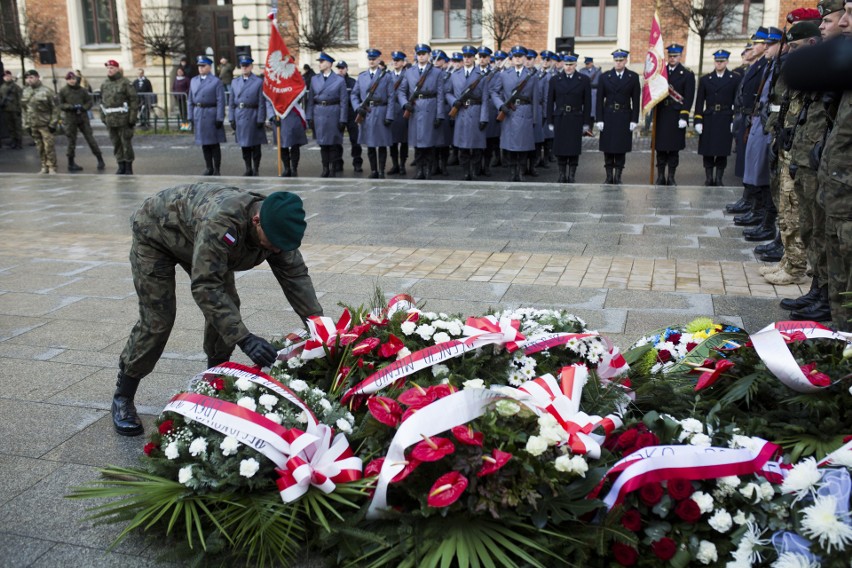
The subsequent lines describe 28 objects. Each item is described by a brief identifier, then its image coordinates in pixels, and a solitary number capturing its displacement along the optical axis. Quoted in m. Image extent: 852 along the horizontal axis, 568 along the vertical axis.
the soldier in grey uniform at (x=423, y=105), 13.72
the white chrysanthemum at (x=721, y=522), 2.57
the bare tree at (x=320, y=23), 25.56
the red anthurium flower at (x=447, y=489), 2.53
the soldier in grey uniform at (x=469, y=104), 13.63
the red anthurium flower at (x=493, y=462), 2.57
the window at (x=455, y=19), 27.12
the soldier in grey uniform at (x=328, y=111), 14.23
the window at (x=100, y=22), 30.94
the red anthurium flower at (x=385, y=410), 2.93
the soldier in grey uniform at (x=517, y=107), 13.34
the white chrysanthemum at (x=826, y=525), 2.34
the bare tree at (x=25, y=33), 27.59
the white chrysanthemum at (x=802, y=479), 2.56
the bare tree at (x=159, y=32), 26.73
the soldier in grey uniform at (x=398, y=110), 14.13
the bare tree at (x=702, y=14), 20.97
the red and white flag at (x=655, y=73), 12.06
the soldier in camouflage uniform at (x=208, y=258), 3.37
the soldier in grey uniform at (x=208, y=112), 14.37
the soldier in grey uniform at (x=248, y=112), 14.27
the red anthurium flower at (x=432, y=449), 2.63
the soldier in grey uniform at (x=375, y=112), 14.09
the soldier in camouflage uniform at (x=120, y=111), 14.55
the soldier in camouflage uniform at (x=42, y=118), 14.92
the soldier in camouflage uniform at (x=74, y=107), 15.49
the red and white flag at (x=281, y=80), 13.75
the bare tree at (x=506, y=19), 24.77
